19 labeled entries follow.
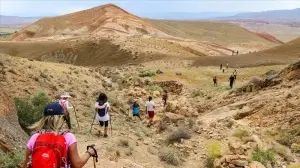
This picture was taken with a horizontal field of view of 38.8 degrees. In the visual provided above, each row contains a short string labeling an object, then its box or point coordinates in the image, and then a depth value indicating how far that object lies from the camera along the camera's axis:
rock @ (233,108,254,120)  17.45
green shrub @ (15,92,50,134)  12.10
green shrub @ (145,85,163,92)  29.17
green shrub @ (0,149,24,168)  7.81
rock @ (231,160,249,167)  11.20
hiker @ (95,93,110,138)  11.92
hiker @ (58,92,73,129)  9.96
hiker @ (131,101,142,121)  17.14
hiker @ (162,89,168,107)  22.91
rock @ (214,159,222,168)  11.47
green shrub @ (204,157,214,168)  11.87
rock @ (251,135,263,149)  13.10
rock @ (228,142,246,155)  12.27
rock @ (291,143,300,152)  13.81
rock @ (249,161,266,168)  11.11
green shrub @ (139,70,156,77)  35.53
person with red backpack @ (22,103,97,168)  4.29
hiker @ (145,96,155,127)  16.58
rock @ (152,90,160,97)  27.95
